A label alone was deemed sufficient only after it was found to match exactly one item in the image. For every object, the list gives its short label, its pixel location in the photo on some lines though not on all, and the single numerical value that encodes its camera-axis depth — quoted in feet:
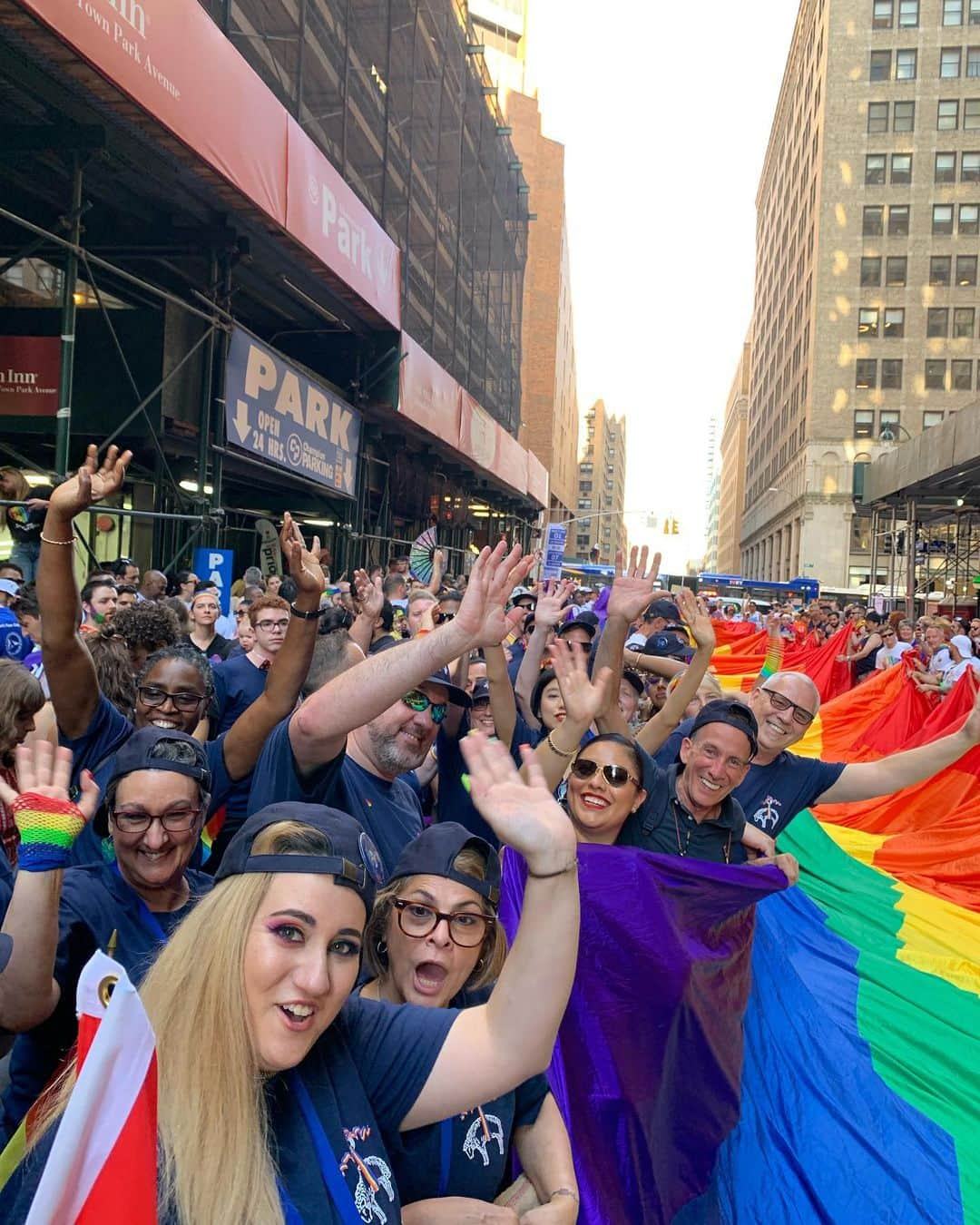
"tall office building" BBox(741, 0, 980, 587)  194.70
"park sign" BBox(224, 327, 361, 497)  41.19
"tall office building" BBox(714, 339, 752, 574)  396.57
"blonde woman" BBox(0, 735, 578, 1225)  5.18
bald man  15.48
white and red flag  4.30
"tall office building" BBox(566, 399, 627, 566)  576.61
